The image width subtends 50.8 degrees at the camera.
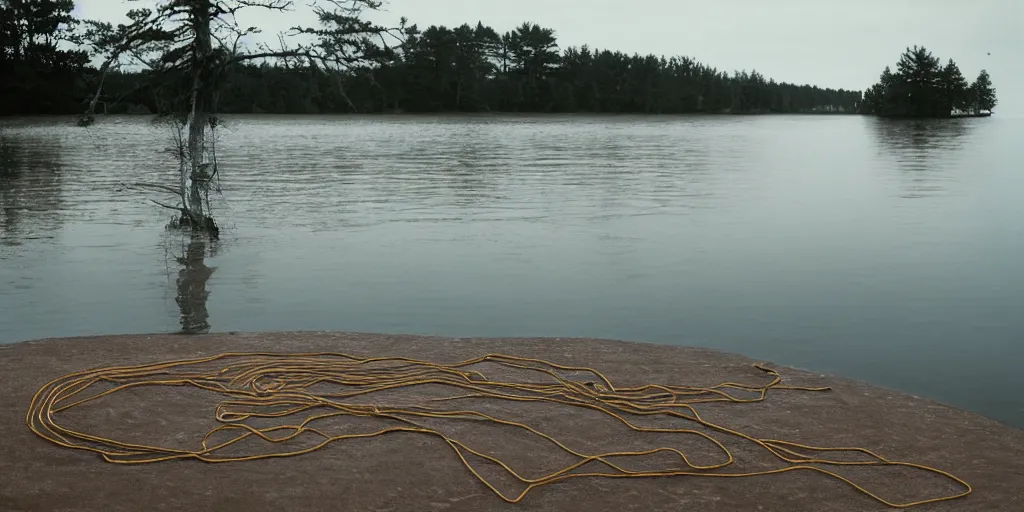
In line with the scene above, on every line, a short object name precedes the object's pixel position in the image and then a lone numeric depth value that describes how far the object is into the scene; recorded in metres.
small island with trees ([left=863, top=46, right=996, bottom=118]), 112.31
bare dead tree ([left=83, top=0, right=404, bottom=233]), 12.23
